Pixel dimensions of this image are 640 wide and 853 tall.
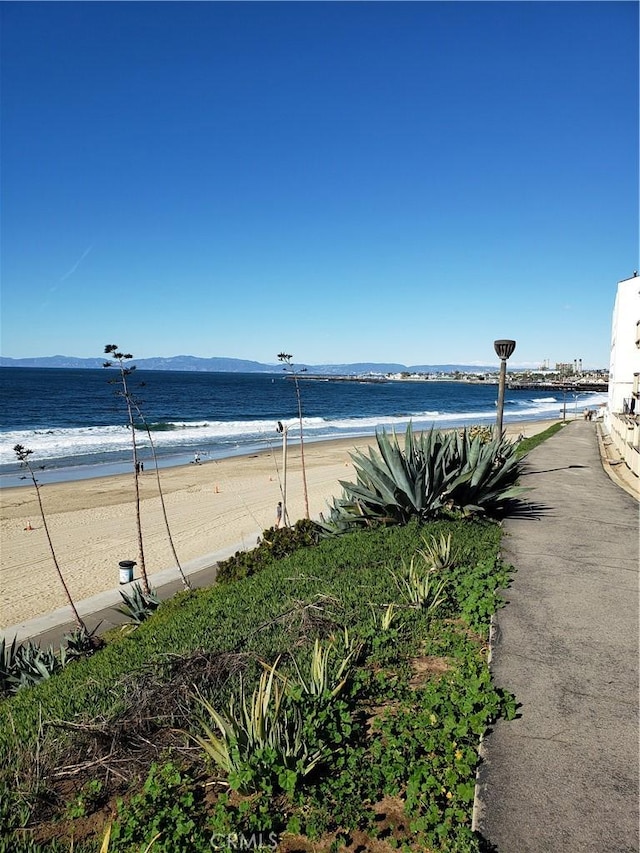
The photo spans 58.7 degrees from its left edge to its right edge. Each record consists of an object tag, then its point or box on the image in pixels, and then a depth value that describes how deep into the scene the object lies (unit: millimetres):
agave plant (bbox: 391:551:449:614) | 4410
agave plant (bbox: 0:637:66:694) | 4938
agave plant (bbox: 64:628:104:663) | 5453
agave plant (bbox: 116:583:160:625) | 6492
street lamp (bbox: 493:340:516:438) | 11362
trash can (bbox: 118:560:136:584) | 8336
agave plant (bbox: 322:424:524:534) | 7250
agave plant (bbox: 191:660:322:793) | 2500
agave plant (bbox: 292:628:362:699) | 3086
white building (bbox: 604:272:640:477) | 15641
